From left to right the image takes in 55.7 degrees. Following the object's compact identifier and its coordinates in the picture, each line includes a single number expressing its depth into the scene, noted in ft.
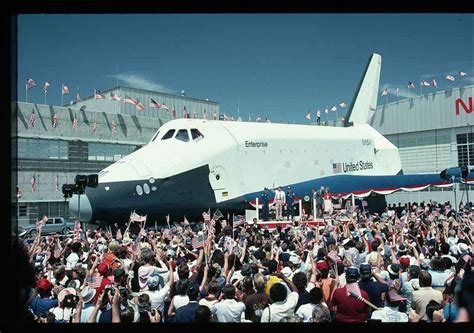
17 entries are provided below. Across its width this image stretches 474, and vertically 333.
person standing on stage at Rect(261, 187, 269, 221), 48.68
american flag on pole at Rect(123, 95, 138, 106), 85.71
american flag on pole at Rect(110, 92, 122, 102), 84.47
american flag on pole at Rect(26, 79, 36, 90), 70.69
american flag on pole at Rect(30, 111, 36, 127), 79.20
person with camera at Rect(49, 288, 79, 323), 15.14
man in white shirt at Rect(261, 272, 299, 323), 14.33
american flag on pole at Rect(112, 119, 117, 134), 91.81
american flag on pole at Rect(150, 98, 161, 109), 84.33
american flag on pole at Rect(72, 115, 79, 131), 83.77
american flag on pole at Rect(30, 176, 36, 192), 78.43
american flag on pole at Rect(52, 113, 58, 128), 81.46
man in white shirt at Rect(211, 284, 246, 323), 14.44
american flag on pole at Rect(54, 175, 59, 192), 82.43
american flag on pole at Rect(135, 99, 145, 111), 89.06
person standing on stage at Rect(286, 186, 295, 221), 50.26
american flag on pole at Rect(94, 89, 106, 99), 84.88
